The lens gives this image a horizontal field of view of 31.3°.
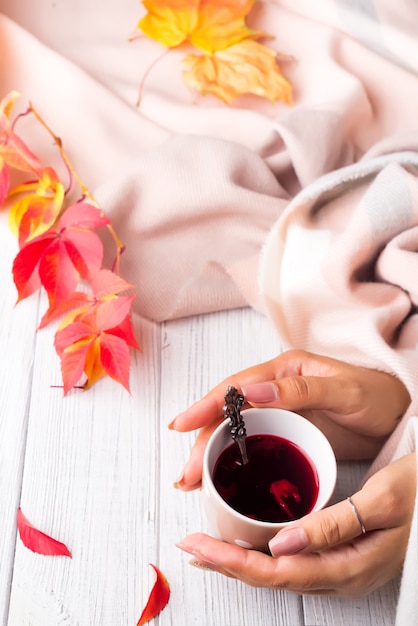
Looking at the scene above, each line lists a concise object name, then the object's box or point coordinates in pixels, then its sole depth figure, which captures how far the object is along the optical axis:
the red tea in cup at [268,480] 0.66
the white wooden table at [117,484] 0.75
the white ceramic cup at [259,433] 0.63
